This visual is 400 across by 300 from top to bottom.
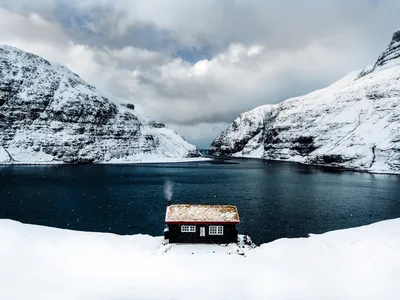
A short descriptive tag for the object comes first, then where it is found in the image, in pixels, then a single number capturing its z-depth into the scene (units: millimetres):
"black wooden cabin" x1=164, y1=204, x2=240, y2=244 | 36906
